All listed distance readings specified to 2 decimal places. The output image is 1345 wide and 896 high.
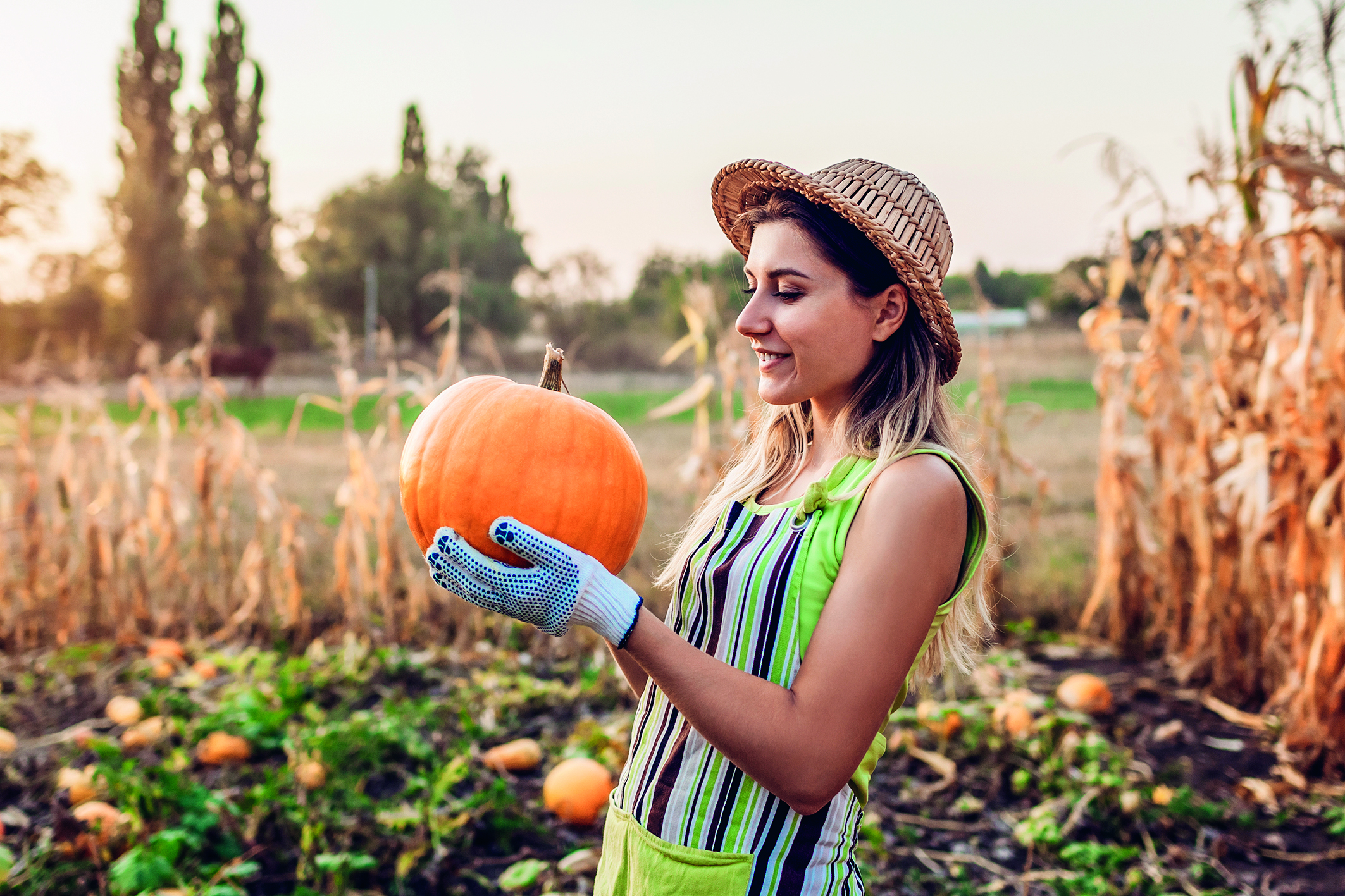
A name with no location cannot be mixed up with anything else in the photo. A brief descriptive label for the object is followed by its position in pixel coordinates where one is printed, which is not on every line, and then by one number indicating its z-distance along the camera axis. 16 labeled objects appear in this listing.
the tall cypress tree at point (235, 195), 29.30
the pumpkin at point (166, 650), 3.94
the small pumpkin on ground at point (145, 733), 3.08
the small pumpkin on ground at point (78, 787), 2.63
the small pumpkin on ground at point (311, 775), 2.74
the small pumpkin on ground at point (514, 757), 3.03
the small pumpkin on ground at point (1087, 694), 3.56
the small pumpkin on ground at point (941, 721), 3.30
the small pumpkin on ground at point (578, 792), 2.70
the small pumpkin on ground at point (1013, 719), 3.27
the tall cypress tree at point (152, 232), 24.20
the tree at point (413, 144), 37.25
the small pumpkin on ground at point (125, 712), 3.22
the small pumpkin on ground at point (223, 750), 2.95
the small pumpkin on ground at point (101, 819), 2.31
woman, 1.08
